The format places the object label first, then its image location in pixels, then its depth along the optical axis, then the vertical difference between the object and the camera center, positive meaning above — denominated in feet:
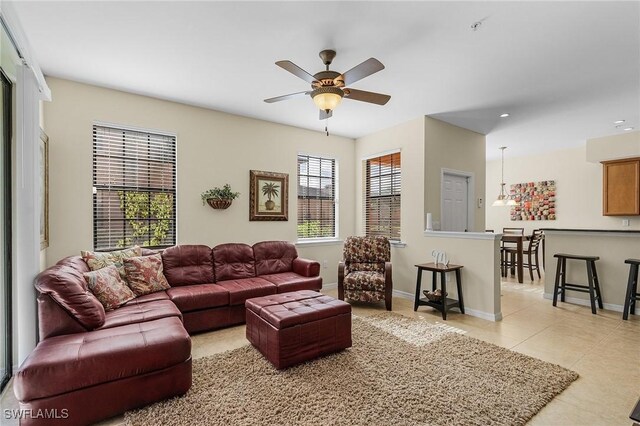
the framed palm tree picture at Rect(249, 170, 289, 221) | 15.48 +0.82
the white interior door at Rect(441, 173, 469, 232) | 16.61 +0.52
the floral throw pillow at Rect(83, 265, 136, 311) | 9.05 -2.36
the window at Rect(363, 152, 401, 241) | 17.10 +0.89
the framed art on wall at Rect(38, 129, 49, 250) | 9.77 +0.68
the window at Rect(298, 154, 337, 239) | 17.67 +0.86
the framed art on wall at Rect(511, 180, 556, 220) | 22.90 +0.89
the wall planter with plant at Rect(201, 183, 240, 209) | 14.02 +0.66
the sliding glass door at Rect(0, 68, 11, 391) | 7.79 -0.51
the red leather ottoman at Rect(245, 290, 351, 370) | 8.39 -3.40
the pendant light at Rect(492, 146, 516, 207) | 22.16 +0.77
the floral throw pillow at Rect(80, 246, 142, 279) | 10.19 -1.64
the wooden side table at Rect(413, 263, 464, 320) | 12.64 -3.47
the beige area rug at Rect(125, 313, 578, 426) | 6.41 -4.33
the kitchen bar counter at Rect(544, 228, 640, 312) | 13.53 -1.98
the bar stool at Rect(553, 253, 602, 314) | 13.29 -3.30
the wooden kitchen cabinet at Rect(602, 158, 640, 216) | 17.81 +1.48
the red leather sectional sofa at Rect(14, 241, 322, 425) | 5.96 -3.11
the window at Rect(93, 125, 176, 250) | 12.02 +0.94
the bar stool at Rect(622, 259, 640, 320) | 12.10 -3.13
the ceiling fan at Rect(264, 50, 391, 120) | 7.58 +3.55
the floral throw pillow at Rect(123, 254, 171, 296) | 10.80 -2.33
